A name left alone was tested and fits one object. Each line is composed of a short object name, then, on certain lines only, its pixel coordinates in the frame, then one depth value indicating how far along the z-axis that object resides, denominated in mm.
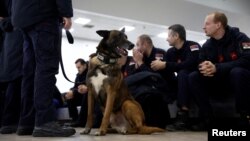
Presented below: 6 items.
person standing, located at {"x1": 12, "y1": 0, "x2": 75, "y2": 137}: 2277
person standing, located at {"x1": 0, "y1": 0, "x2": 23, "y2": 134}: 2709
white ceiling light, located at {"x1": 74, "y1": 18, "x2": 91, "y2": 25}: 8133
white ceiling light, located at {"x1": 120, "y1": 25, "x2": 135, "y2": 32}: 9056
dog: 2611
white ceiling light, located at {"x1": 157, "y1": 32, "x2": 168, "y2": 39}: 9789
